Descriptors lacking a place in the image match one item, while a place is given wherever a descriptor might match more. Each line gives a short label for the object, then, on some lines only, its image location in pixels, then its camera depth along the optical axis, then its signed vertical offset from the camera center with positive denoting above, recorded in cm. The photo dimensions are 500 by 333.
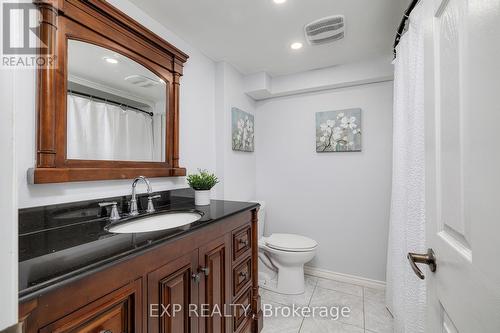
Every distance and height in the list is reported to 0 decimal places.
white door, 40 +1
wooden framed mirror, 105 +40
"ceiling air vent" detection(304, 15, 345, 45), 160 +101
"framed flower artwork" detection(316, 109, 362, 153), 232 +37
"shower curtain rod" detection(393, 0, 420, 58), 118 +85
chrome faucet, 133 -20
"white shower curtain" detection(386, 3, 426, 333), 114 -10
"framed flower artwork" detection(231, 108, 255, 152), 233 +39
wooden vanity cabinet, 62 -46
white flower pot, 162 -22
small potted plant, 162 -14
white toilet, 205 -89
